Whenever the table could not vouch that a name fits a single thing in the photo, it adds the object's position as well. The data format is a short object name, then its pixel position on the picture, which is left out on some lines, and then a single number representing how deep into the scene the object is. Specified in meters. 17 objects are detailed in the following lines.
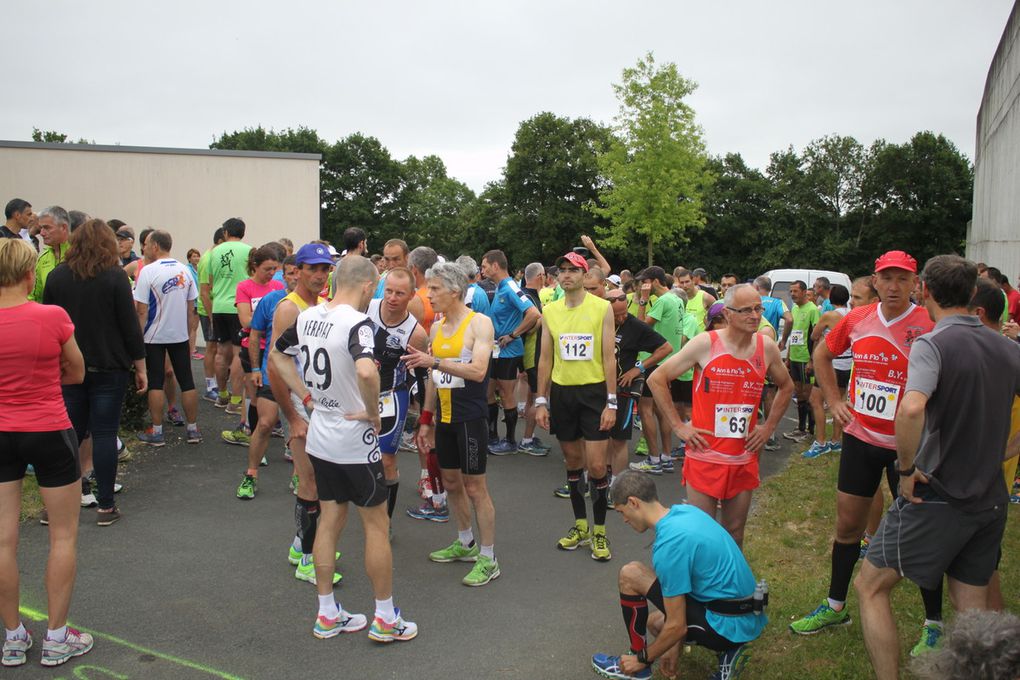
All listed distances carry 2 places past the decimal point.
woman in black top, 5.60
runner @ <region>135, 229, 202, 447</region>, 7.86
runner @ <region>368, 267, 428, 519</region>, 5.01
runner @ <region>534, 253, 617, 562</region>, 5.59
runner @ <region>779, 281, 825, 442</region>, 10.41
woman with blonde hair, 3.75
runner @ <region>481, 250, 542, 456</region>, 8.73
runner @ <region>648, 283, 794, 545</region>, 4.38
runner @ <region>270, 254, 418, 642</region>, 3.98
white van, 22.20
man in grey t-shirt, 3.21
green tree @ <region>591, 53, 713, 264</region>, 38.69
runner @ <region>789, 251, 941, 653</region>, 4.28
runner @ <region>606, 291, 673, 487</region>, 6.75
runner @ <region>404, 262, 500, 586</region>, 4.98
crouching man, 3.47
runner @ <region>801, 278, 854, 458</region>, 9.05
